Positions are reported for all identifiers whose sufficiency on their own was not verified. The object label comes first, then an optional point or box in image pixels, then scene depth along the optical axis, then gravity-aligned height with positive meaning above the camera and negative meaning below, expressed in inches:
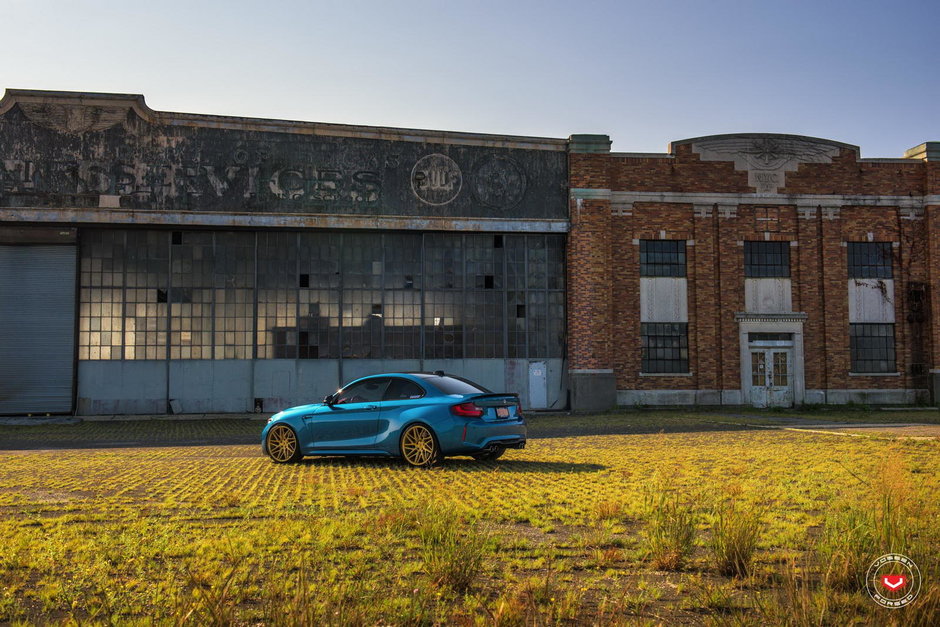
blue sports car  446.3 -40.7
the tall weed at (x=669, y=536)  220.1 -52.3
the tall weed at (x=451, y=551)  196.4 -51.5
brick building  1155.3 +120.1
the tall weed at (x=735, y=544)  214.4 -51.8
